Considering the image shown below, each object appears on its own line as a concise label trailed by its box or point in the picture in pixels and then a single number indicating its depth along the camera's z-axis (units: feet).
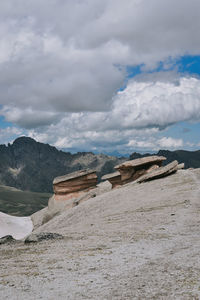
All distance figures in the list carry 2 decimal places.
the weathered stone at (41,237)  72.33
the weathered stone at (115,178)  217.56
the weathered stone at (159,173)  173.67
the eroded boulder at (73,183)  237.45
